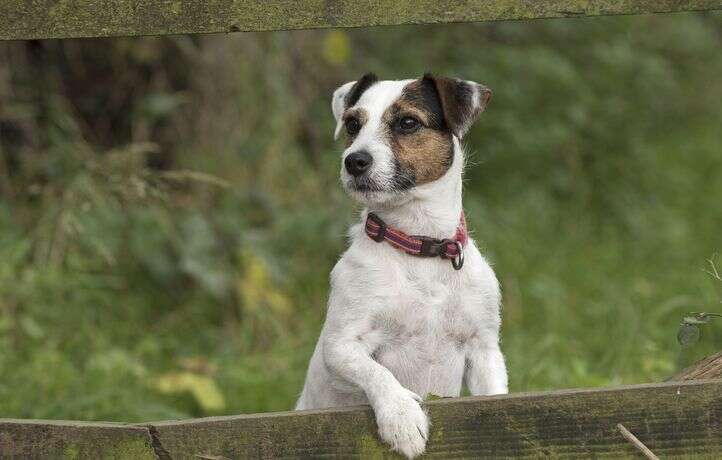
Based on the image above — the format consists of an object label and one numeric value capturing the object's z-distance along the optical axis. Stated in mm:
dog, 6297
